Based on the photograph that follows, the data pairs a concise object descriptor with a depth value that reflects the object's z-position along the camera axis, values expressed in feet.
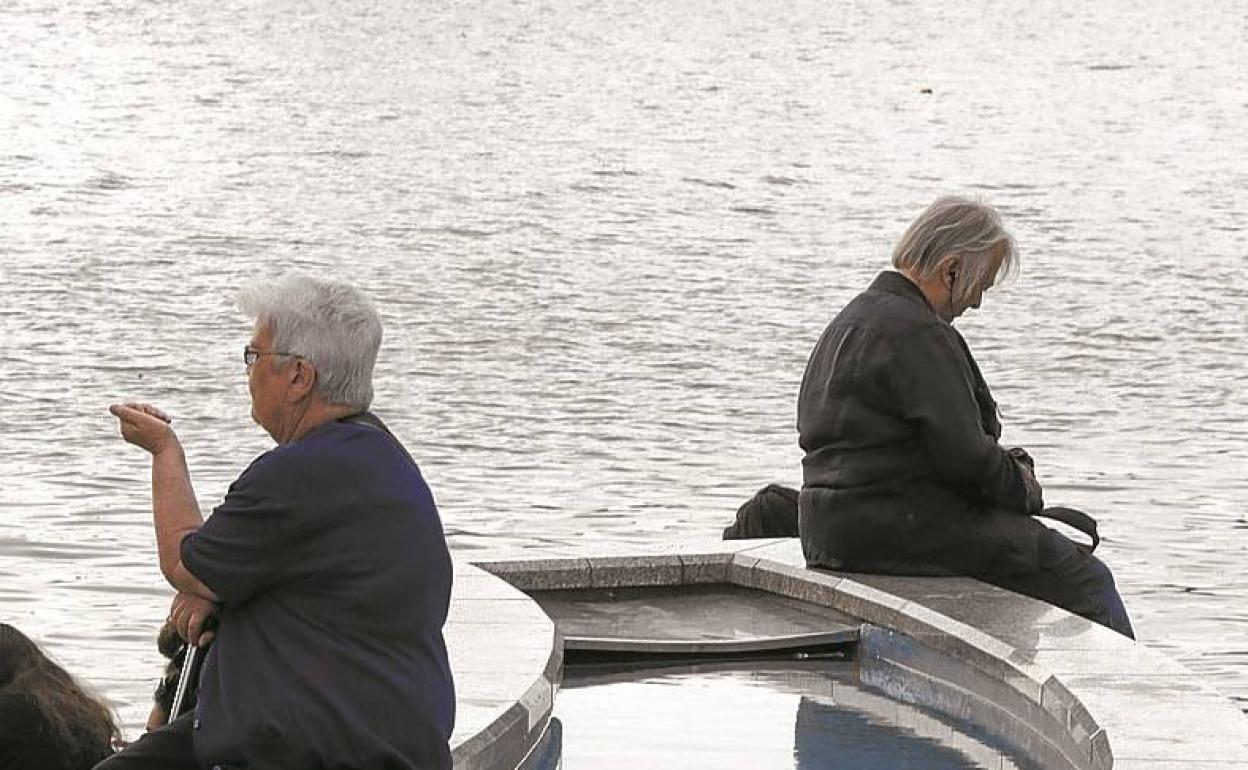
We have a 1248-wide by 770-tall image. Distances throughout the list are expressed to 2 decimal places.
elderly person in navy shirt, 31.96
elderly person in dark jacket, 50.06
